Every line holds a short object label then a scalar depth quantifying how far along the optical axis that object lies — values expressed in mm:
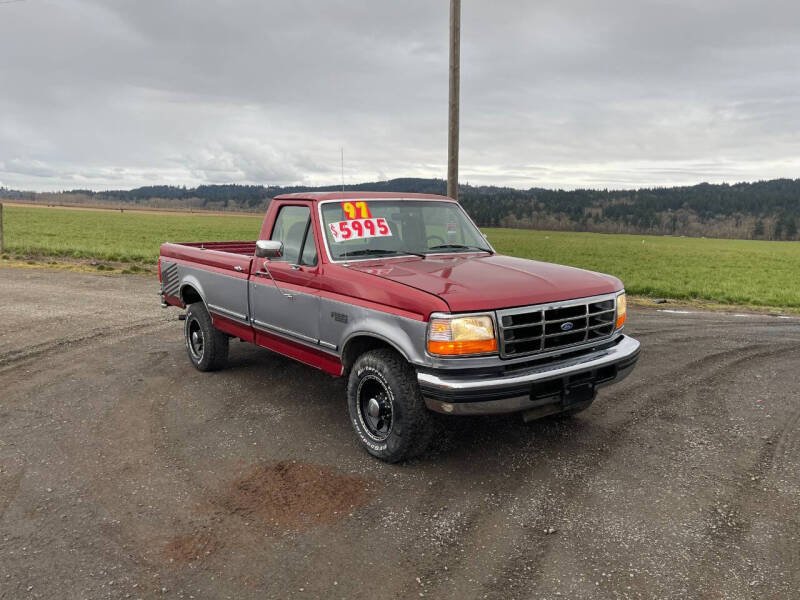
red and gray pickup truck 3754
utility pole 10375
